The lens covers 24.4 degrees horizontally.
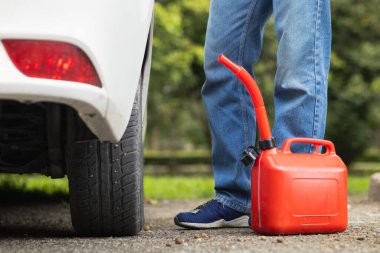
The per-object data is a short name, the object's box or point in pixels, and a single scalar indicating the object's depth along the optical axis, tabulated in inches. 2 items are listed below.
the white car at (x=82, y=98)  73.4
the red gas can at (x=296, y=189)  88.8
